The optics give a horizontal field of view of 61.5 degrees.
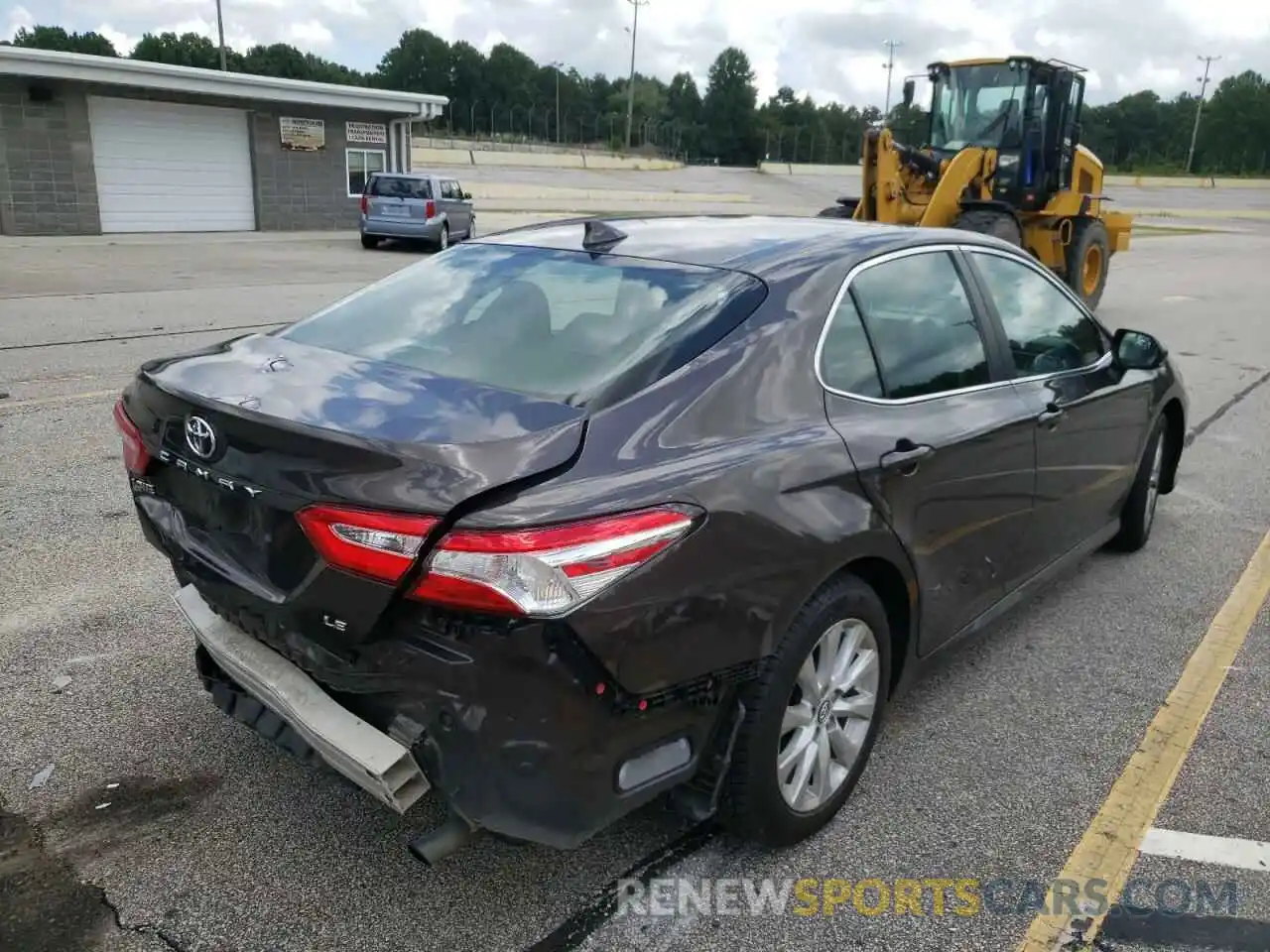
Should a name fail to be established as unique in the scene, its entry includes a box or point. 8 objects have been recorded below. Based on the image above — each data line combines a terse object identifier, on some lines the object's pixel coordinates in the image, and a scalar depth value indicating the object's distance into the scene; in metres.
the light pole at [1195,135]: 96.97
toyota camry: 2.16
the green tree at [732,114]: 124.50
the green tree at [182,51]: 93.75
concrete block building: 23.62
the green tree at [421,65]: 125.38
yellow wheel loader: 13.76
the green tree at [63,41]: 89.81
